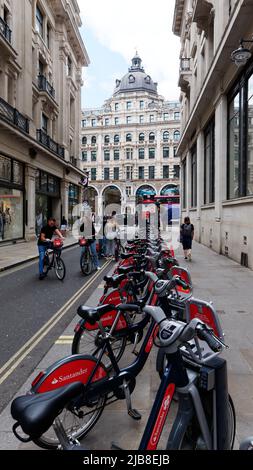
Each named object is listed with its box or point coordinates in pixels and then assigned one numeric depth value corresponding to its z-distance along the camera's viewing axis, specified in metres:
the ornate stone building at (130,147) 83.44
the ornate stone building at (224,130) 12.08
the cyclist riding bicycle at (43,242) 10.02
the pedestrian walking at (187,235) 13.09
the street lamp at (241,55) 9.34
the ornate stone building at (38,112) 19.14
